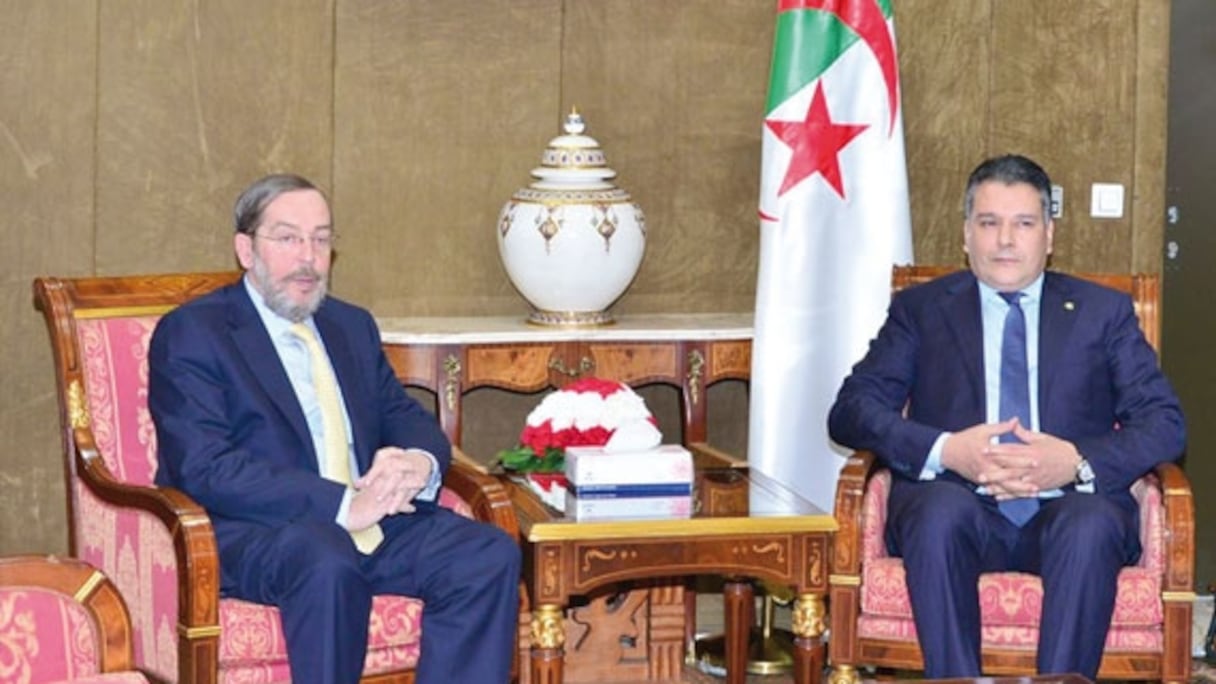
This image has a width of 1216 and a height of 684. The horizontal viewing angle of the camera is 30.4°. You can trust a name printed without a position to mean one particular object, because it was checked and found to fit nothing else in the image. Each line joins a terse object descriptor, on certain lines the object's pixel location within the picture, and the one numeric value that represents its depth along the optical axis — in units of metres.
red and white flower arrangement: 4.84
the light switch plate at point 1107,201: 6.27
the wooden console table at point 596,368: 5.55
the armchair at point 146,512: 4.21
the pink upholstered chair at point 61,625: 3.38
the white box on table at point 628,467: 4.59
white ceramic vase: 5.62
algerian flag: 5.76
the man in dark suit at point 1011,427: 4.53
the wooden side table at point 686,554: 4.48
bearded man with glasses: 4.30
